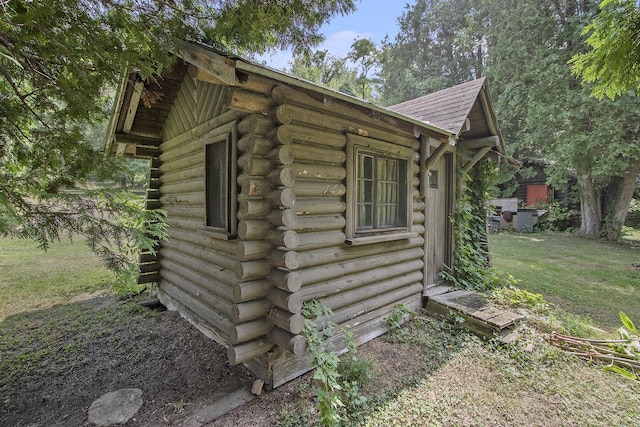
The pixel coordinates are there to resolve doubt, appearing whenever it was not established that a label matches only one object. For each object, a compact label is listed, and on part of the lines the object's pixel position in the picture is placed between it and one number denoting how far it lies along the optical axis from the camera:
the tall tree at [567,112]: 11.55
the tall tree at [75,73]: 2.51
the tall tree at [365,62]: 24.95
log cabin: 3.14
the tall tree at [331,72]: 18.34
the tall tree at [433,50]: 23.23
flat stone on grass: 2.92
